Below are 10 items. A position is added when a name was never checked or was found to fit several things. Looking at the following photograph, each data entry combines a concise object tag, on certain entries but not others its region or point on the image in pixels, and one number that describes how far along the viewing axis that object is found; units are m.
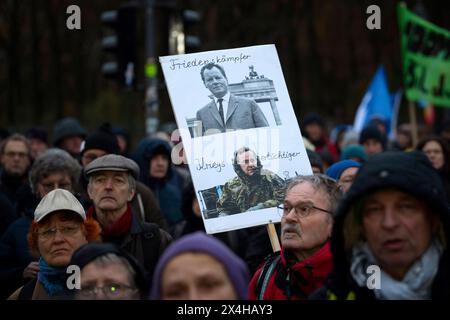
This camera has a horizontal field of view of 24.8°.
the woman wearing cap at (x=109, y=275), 4.20
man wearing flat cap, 5.90
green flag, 12.62
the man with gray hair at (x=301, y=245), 4.71
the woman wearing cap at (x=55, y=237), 5.22
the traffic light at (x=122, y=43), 12.84
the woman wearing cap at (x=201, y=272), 3.52
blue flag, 15.91
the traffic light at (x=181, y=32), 13.43
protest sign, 5.24
